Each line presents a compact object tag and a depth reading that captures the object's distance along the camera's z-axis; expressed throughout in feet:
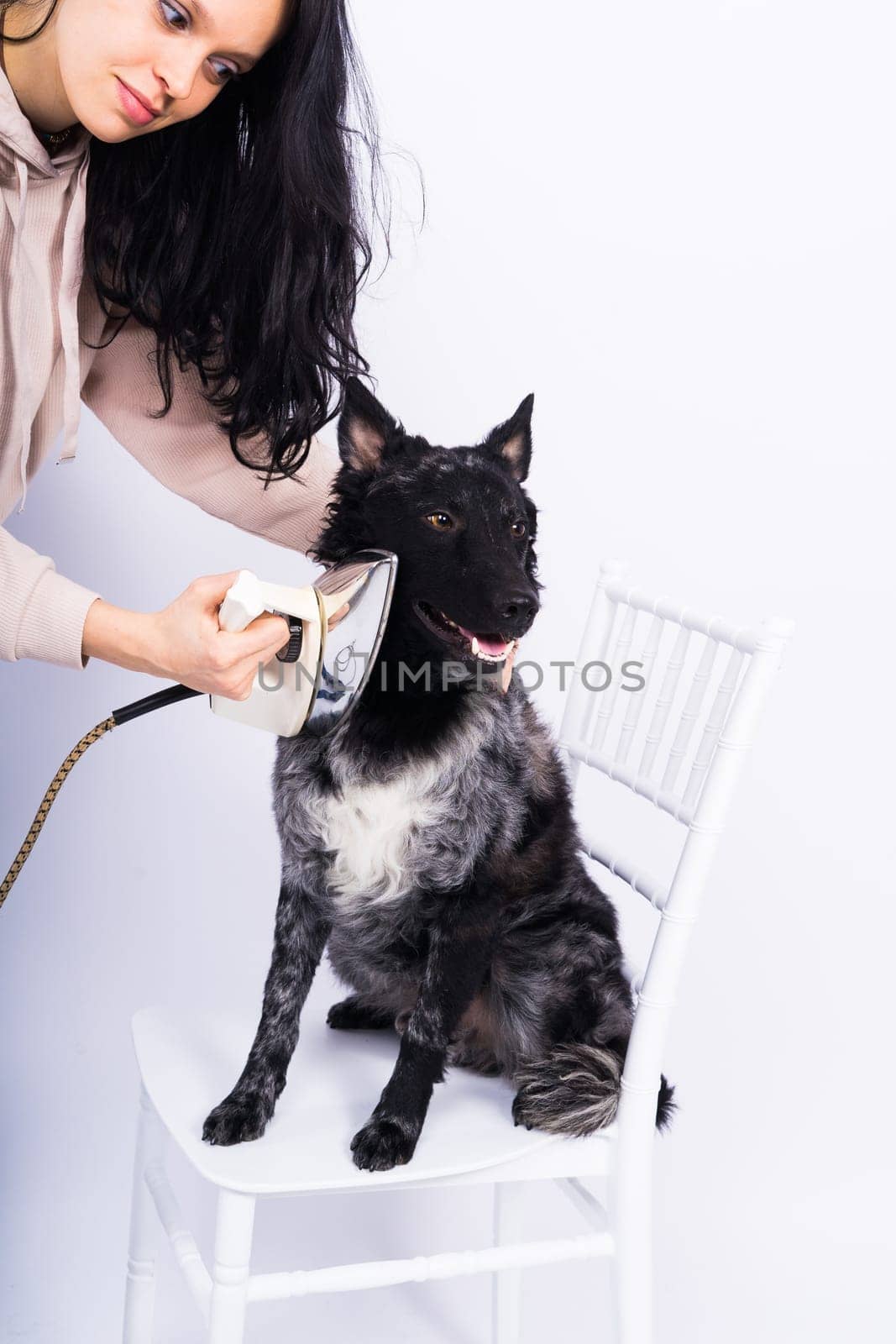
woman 5.96
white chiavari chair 5.99
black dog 6.48
